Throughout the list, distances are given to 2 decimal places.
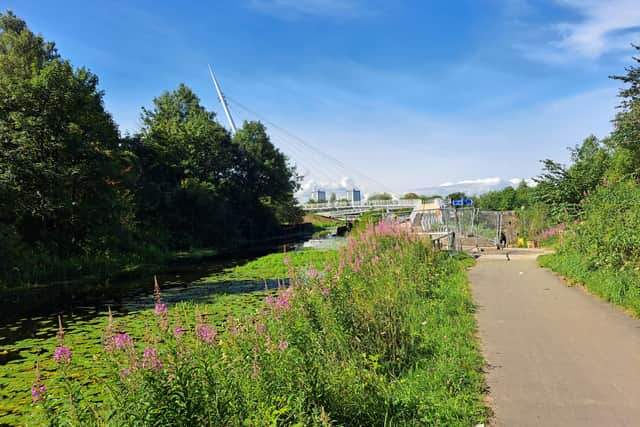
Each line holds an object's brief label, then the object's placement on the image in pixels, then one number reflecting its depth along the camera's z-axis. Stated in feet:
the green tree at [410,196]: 481.50
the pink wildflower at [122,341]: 11.83
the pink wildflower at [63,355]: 10.37
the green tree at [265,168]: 195.62
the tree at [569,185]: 47.98
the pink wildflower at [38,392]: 9.76
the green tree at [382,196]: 508.65
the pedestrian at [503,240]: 74.28
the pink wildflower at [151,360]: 11.23
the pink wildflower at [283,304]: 18.63
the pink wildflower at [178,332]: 11.59
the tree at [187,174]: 125.70
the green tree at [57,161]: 69.10
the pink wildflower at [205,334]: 12.89
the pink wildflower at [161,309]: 12.50
